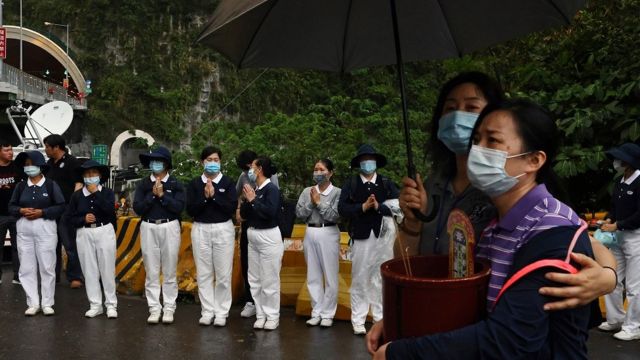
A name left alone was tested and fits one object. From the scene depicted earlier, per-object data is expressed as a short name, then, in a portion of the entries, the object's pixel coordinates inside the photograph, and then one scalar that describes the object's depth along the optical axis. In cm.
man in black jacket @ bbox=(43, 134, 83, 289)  867
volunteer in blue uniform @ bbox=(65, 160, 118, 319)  716
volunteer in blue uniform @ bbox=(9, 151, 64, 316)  742
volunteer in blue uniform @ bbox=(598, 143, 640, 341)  626
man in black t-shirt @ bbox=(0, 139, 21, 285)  872
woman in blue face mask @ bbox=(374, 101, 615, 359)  156
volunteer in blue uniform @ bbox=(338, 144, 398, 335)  662
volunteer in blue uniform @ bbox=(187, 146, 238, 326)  689
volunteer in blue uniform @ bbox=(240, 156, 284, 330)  674
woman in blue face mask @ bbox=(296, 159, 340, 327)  689
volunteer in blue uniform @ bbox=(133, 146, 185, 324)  694
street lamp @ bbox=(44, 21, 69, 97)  3099
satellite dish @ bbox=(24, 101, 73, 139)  1553
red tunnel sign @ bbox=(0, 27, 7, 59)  2471
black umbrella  289
